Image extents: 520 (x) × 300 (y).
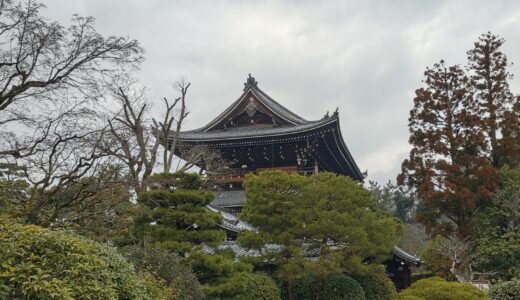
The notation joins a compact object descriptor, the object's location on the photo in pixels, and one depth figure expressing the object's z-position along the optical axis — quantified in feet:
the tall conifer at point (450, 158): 73.05
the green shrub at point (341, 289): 57.47
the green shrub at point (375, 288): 61.93
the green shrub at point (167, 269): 33.96
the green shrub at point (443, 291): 48.14
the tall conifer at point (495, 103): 76.64
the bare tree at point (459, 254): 68.28
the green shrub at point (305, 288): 58.08
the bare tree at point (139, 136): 74.38
